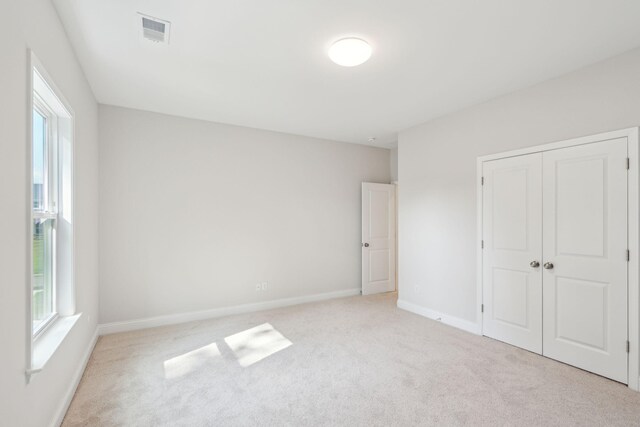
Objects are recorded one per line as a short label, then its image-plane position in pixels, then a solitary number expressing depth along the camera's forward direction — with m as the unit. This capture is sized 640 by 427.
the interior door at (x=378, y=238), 5.65
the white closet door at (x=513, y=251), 3.19
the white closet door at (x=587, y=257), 2.62
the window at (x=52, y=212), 2.21
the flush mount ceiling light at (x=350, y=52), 2.41
